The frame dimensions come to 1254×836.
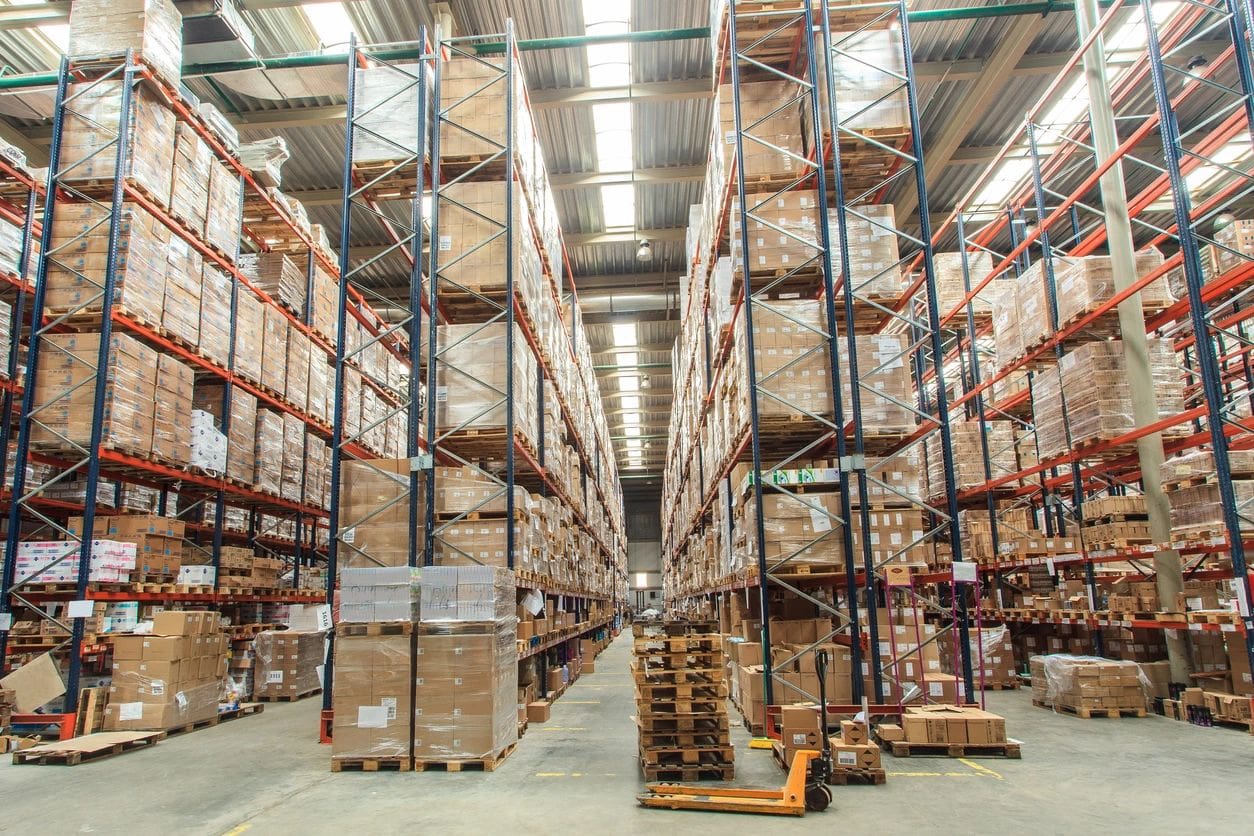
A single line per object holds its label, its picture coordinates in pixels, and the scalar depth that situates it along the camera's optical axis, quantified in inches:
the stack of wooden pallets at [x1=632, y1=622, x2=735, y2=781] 226.8
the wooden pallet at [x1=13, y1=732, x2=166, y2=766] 254.1
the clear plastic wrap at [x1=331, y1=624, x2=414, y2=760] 244.4
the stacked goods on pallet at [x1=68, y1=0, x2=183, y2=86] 351.9
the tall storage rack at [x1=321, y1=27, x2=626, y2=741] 310.8
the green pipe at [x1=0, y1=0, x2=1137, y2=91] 431.5
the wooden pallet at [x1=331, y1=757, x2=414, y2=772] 242.4
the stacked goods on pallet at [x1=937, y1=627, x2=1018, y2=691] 426.6
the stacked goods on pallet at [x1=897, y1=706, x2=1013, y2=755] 246.2
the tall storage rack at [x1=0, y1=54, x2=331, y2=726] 310.2
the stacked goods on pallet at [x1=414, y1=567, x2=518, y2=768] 243.0
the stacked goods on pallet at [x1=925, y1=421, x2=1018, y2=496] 534.9
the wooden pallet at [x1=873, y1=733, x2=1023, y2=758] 245.9
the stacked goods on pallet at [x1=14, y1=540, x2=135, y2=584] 309.6
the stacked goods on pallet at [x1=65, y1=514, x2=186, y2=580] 335.3
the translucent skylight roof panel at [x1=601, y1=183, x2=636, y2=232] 642.2
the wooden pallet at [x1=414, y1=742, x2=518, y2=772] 239.8
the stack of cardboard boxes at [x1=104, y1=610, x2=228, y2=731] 303.9
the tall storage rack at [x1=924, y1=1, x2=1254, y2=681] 297.9
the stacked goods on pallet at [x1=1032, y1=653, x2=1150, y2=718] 329.7
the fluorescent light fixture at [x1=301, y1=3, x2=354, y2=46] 441.1
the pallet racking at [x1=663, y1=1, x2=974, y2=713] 287.6
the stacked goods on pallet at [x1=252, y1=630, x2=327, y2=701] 429.1
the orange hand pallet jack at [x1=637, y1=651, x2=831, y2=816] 185.2
